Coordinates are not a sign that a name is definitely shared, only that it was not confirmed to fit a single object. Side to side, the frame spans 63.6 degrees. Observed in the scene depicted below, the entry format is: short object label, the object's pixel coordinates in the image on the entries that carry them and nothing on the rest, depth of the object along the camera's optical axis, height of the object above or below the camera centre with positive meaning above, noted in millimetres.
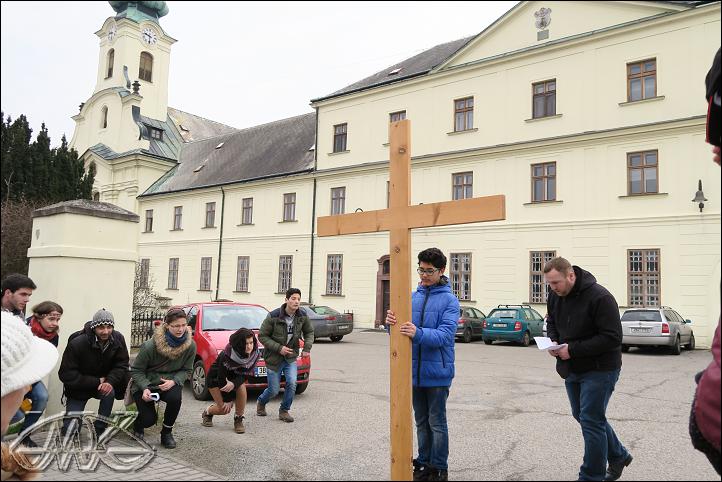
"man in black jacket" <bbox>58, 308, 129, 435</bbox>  5828 -885
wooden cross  4156 +461
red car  8945 -798
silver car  16312 -942
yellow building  19719 +5027
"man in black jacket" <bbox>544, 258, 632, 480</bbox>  4477 -454
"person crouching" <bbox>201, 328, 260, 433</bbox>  6941 -1124
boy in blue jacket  4684 -586
